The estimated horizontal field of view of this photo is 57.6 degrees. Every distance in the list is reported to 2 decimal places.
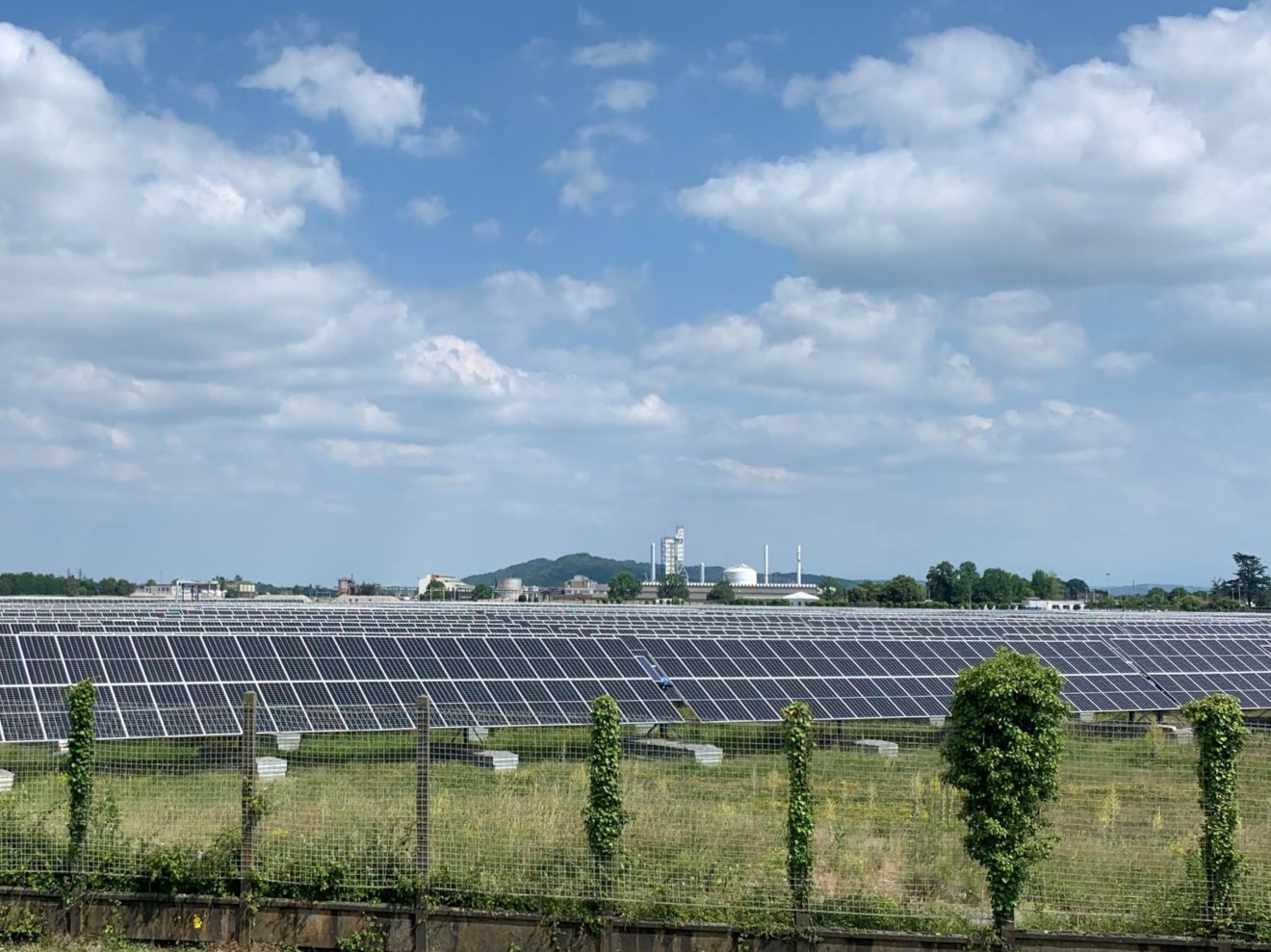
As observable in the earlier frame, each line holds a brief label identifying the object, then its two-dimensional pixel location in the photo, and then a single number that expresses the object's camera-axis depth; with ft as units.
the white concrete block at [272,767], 57.67
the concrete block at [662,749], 65.44
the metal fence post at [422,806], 39.34
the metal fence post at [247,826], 39.99
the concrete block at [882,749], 50.61
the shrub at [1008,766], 37.35
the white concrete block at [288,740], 71.26
